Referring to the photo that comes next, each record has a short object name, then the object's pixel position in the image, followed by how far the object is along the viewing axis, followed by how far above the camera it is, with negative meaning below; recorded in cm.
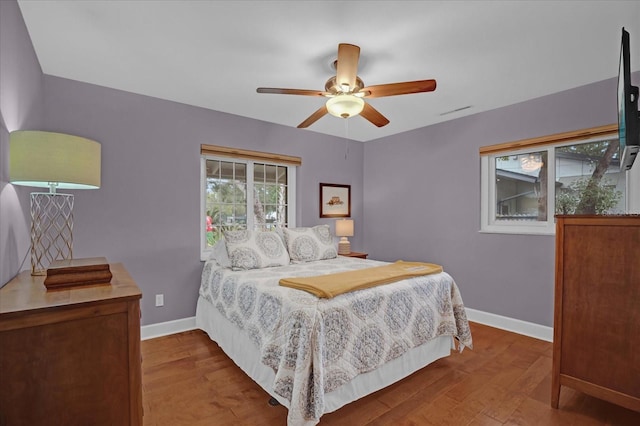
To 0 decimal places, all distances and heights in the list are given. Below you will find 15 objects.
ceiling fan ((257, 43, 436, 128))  192 +84
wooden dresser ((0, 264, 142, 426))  98 -50
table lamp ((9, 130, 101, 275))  143 +24
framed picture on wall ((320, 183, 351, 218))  437 +18
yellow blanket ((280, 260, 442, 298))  197 -48
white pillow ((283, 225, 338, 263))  329 -35
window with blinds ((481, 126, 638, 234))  276 +31
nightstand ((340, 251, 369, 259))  408 -56
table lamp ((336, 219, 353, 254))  424 -24
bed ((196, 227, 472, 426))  166 -78
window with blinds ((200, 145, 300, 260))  351 +22
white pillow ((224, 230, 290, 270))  284 -37
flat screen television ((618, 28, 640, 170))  153 +55
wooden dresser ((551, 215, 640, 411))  172 -56
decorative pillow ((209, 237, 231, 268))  290 -42
